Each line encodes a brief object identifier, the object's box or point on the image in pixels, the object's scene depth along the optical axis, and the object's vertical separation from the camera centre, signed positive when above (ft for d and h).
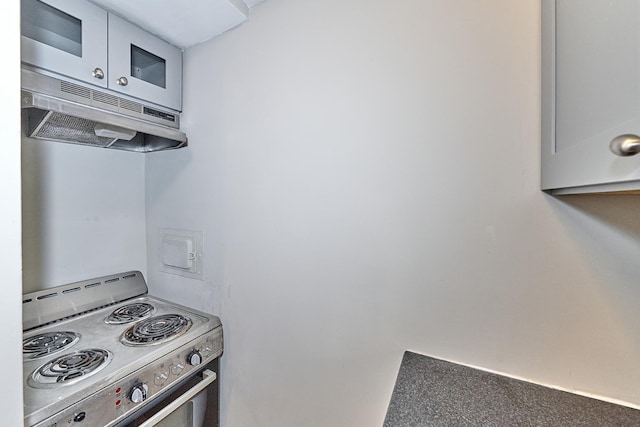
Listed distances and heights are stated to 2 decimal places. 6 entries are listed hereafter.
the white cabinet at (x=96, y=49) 3.32 +2.37
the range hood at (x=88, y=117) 3.14 +1.26
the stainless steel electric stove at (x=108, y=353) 2.69 -1.83
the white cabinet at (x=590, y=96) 1.42 +0.77
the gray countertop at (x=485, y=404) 2.10 -1.70
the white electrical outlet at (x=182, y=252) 4.71 -0.79
